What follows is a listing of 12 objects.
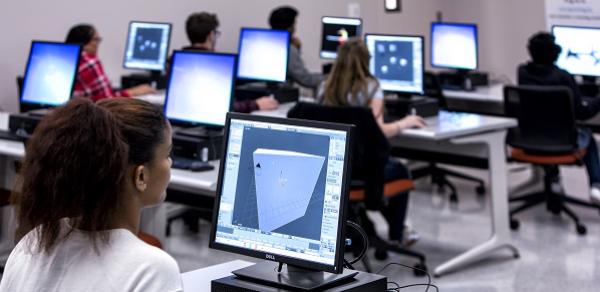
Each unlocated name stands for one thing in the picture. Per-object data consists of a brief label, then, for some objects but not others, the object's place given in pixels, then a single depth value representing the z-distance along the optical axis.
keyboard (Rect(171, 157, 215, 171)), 3.93
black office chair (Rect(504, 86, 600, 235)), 5.45
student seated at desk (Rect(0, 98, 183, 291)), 1.61
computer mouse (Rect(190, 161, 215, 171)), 3.92
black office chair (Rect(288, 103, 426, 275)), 4.16
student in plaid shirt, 5.32
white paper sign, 7.57
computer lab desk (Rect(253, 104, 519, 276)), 4.83
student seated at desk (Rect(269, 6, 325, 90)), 6.94
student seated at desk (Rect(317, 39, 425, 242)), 4.53
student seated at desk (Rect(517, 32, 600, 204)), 5.68
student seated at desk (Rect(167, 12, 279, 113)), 6.48
